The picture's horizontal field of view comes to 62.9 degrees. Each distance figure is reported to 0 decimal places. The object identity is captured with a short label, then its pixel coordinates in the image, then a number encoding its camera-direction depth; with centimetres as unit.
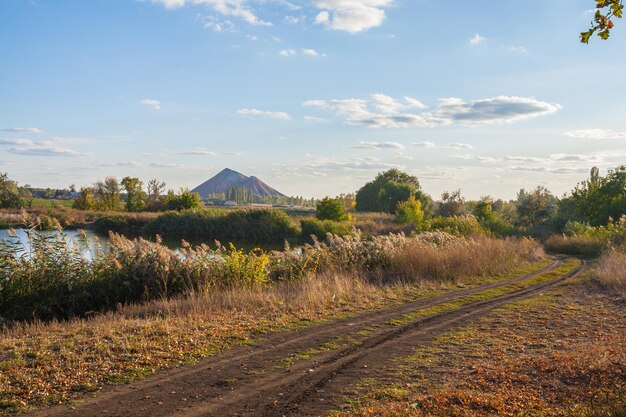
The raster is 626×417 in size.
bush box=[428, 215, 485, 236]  3067
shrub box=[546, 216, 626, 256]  3096
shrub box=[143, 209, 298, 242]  5659
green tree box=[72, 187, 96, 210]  7400
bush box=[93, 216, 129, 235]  5530
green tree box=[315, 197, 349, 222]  6266
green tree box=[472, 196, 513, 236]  3978
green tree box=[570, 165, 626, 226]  4391
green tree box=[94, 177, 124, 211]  7331
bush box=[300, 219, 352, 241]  5172
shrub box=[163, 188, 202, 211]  7044
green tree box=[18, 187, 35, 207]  6738
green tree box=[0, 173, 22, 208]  6344
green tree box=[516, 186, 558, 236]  5006
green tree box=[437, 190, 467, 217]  5669
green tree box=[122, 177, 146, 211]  7462
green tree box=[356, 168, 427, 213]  9824
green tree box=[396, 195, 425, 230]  5147
